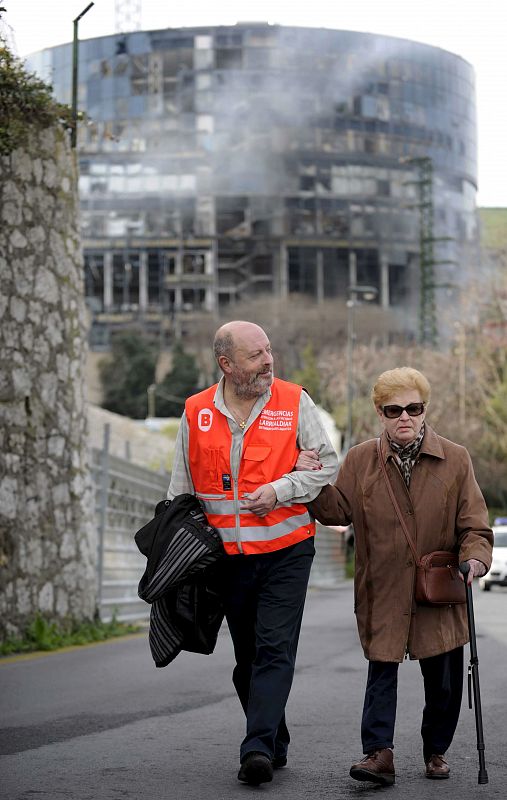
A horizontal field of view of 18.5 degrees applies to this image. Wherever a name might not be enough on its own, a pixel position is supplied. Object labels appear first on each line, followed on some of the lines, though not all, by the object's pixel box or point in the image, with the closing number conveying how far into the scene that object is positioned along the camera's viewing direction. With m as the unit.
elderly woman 6.26
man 6.29
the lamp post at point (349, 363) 56.37
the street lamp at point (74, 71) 14.03
